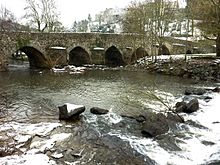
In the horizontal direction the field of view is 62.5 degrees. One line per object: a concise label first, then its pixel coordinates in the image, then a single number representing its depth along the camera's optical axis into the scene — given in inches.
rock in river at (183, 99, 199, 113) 286.7
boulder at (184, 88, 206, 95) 373.6
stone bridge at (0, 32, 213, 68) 614.0
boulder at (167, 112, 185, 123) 258.7
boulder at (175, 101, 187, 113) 289.2
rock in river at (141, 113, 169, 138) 228.5
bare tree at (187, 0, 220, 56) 539.4
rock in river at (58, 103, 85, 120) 262.8
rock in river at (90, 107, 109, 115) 283.6
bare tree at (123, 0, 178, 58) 679.9
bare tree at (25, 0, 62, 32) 997.6
